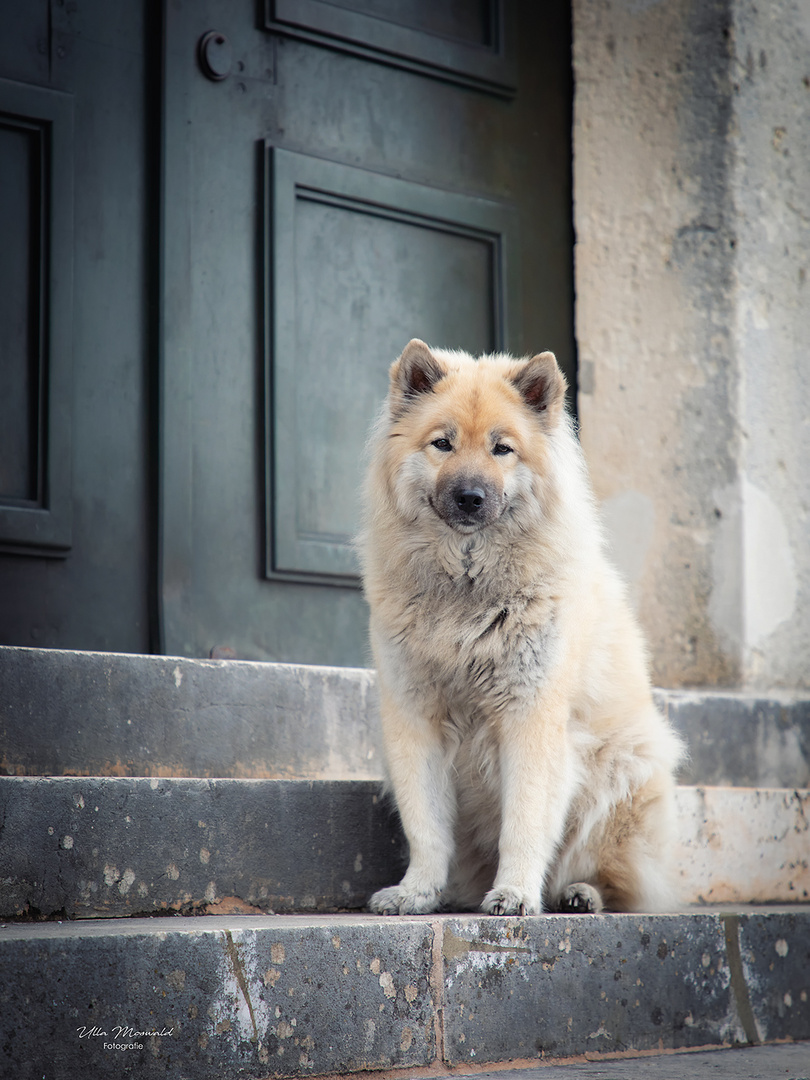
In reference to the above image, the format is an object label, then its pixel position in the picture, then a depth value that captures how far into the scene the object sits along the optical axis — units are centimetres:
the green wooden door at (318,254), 369
